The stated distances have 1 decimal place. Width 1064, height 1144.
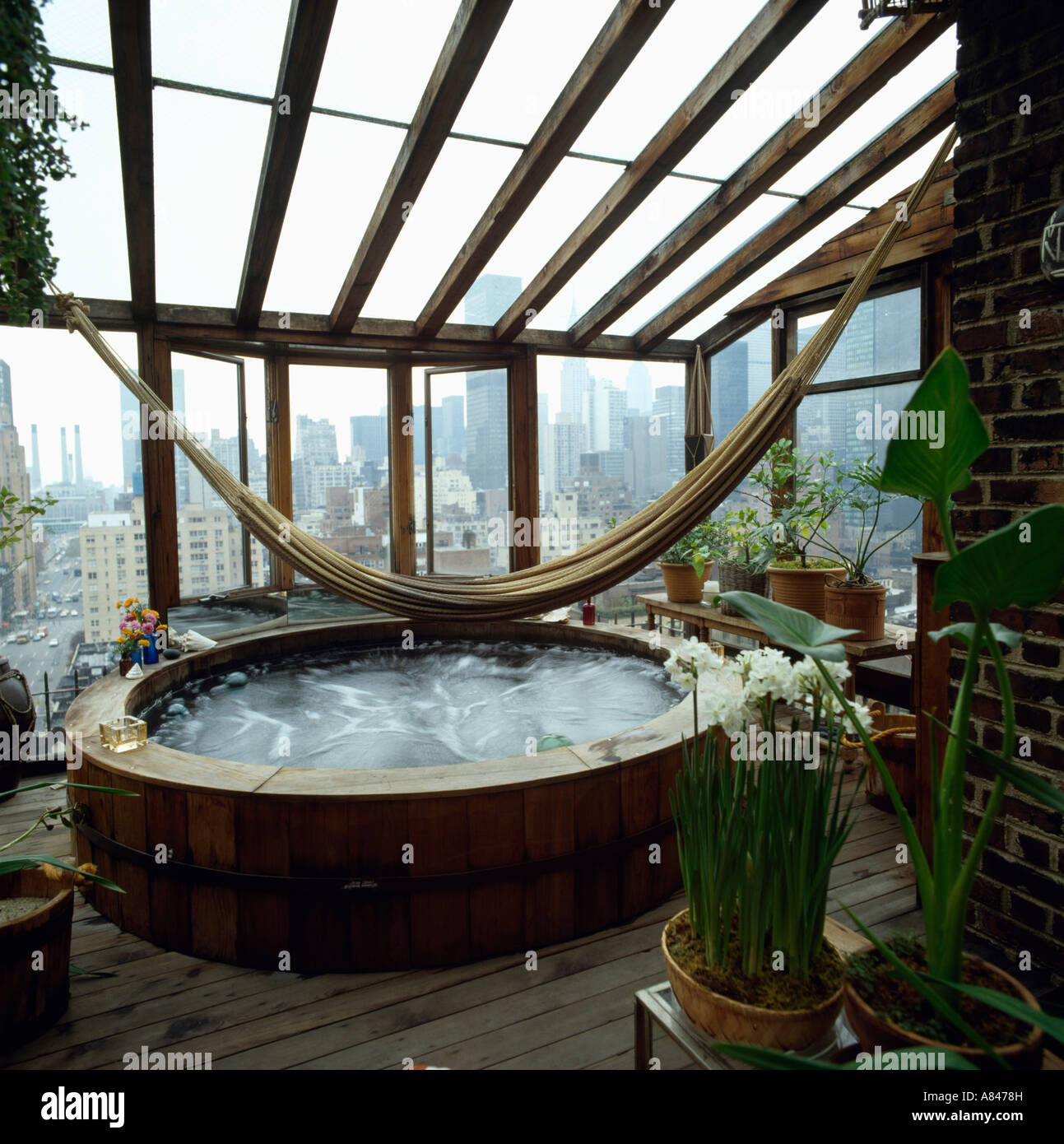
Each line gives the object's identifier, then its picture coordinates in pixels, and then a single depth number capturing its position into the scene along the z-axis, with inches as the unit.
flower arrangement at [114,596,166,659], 125.3
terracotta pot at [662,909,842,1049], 37.9
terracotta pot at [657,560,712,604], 158.6
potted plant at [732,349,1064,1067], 31.1
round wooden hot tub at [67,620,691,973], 72.4
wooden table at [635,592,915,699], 112.3
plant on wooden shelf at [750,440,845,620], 124.6
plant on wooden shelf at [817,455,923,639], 117.2
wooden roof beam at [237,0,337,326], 94.0
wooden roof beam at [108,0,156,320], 95.3
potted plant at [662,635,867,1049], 39.0
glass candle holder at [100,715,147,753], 85.0
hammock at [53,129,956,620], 100.6
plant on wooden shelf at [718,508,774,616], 140.6
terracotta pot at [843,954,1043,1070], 32.6
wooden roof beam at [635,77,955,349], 124.3
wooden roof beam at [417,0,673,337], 101.0
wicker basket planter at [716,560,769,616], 140.6
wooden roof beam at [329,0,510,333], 97.4
